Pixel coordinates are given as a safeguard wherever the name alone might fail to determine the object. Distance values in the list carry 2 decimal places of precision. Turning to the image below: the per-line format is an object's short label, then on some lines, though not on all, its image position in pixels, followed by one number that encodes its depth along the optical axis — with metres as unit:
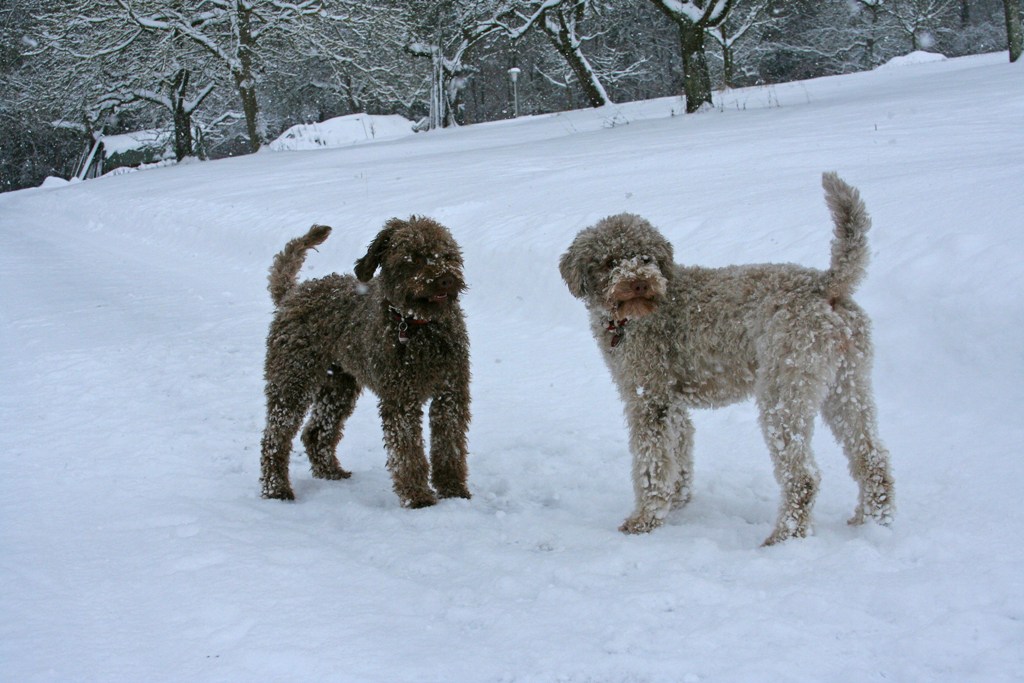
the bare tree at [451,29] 21.05
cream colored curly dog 3.57
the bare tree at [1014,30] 16.80
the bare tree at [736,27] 29.98
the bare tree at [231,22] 26.17
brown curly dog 4.60
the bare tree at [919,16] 40.03
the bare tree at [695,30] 18.20
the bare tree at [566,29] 20.64
